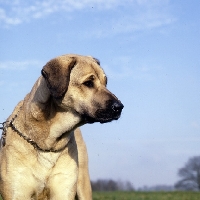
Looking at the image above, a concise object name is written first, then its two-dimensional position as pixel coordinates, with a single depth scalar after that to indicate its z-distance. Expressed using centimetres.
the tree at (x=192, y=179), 3694
